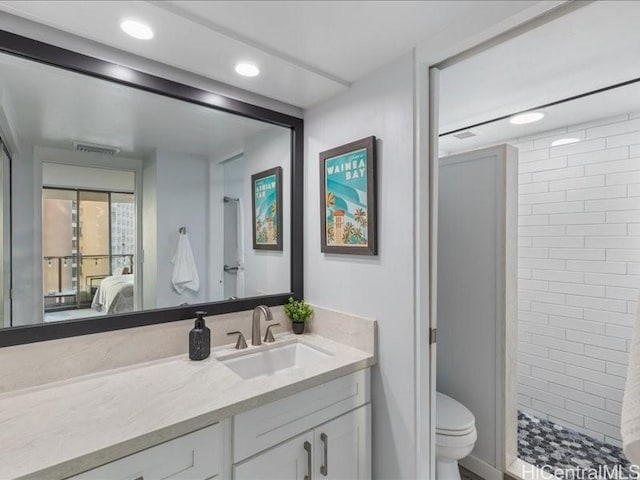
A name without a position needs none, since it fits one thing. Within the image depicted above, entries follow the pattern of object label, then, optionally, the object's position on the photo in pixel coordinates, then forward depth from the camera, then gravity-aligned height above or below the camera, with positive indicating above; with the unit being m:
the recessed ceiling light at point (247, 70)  1.54 +0.80
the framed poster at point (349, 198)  1.62 +0.22
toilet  1.71 -1.01
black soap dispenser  1.54 -0.46
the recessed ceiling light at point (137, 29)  1.24 +0.80
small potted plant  1.94 -0.42
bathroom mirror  1.38 +0.21
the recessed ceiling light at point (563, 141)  2.49 +0.75
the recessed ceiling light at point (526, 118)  2.24 +0.84
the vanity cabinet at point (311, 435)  1.21 -0.78
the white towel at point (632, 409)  0.71 -0.37
